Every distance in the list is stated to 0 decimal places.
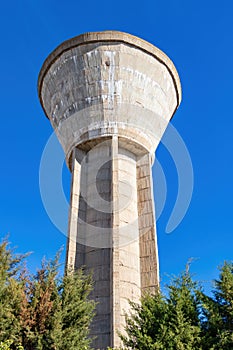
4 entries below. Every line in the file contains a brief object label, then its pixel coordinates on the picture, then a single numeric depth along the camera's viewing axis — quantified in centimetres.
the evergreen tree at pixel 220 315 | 914
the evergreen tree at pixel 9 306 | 907
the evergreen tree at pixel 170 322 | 924
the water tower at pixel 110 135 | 1616
